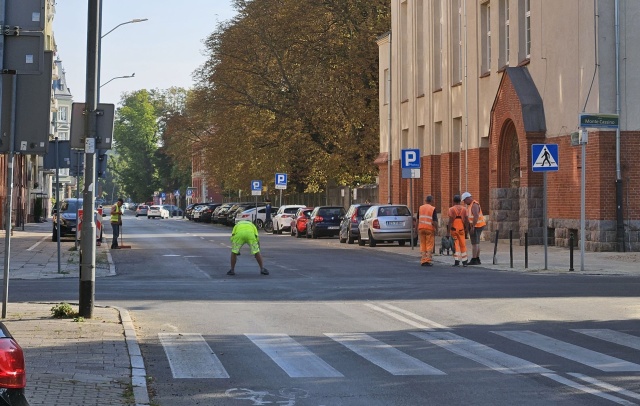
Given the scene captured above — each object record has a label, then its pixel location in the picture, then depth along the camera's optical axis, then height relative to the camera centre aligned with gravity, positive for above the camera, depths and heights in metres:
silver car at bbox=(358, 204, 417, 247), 40.56 +0.46
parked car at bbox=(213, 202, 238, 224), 83.49 +1.59
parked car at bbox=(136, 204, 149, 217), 134.38 +2.76
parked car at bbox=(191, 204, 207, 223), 98.44 +1.93
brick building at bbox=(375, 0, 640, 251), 32.47 +4.44
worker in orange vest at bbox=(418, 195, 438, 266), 29.02 +0.17
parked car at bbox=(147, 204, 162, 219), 123.88 +2.44
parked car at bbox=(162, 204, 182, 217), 142.88 +3.02
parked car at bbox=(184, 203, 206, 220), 107.26 +2.36
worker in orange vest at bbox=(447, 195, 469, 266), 28.72 +0.21
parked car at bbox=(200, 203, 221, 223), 95.69 +1.82
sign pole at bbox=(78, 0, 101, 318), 14.84 +0.68
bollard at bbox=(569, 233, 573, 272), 25.03 -0.41
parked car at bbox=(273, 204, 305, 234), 63.06 +1.01
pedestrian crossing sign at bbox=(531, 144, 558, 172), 26.12 +1.76
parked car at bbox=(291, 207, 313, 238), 56.56 +0.67
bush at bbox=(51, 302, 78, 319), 15.10 -0.98
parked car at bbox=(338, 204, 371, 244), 44.66 +0.61
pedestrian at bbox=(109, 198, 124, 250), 39.62 +0.57
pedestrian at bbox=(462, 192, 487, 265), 29.30 +0.35
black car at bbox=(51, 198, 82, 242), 45.97 +0.61
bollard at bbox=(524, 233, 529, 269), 27.06 -0.51
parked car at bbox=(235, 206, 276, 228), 70.75 +1.25
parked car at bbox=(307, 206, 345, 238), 53.28 +0.72
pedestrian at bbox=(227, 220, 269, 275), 25.48 -0.11
